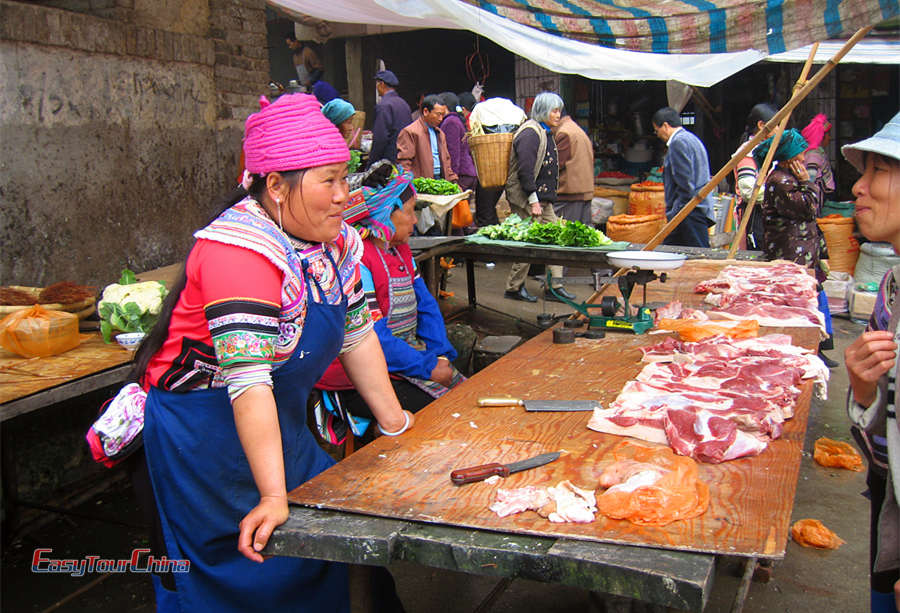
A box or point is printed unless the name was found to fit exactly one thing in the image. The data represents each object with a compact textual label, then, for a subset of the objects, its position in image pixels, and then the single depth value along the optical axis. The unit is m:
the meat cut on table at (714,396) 2.37
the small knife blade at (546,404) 2.77
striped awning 4.03
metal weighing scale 3.68
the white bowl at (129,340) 3.68
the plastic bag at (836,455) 4.88
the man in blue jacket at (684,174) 7.73
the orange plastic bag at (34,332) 3.50
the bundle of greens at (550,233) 7.04
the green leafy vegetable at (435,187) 7.85
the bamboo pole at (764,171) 5.43
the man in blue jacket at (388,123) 8.94
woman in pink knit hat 2.07
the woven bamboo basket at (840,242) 9.13
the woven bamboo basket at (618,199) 11.41
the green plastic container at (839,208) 9.98
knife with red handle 2.18
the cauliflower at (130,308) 3.74
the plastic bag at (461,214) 8.40
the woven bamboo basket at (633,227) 9.77
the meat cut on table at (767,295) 3.92
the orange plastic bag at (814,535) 4.01
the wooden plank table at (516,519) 1.74
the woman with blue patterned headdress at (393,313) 3.57
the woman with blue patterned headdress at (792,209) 6.67
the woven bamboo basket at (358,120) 9.19
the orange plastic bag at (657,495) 1.92
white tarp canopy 4.88
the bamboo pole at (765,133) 4.25
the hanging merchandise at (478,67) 13.73
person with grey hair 8.62
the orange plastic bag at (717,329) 3.55
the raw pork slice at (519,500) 2.00
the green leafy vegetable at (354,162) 6.98
